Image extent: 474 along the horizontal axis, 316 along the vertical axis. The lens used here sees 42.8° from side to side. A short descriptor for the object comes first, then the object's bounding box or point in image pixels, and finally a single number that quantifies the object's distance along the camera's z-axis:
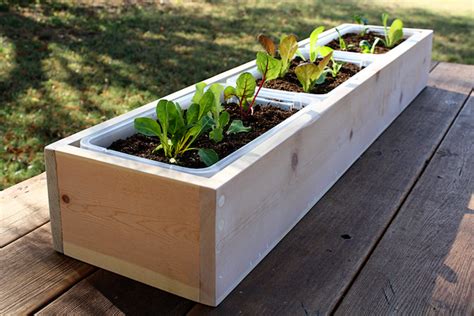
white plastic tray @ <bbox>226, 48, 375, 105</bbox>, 1.77
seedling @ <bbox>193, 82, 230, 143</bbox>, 1.50
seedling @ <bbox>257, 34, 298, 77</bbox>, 1.93
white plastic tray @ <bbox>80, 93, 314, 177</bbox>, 1.28
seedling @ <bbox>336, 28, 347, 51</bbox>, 2.46
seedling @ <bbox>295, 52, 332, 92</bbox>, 1.82
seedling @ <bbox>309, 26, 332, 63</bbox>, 2.18
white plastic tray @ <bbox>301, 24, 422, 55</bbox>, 2.57
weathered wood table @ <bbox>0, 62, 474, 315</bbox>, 1.26
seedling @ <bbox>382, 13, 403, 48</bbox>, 2.50
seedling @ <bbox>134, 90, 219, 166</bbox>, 1.39
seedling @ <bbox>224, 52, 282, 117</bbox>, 1.66
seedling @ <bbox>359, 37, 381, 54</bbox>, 2.39
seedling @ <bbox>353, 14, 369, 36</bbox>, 2.72
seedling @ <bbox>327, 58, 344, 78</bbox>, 2.10
